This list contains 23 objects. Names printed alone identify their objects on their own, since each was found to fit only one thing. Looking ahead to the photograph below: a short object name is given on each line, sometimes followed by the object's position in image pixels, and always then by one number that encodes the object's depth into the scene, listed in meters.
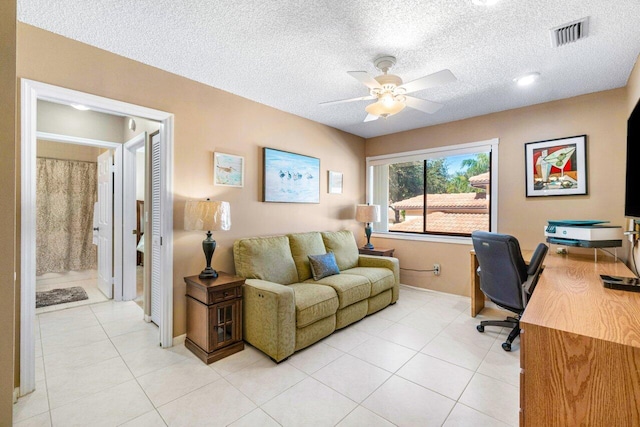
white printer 2.36
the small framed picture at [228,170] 2.86
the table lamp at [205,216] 2.40
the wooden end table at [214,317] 2.30
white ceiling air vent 1.81
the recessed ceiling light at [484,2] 1.60
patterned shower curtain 4.76
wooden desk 0.83
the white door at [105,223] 3.78
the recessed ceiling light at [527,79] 2.51
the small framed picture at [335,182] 4.19
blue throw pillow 3.17
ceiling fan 1.96
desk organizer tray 1.43
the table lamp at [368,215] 4.30
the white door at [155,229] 2.88
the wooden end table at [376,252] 4.11
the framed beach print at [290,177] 3.32
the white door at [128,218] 3.71
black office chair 2.35
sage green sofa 2.31
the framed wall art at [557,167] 2.96
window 3.78
